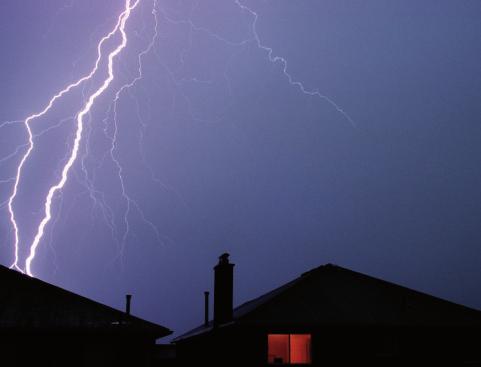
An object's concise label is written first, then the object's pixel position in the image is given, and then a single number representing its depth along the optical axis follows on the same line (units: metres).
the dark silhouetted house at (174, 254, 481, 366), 14.22
